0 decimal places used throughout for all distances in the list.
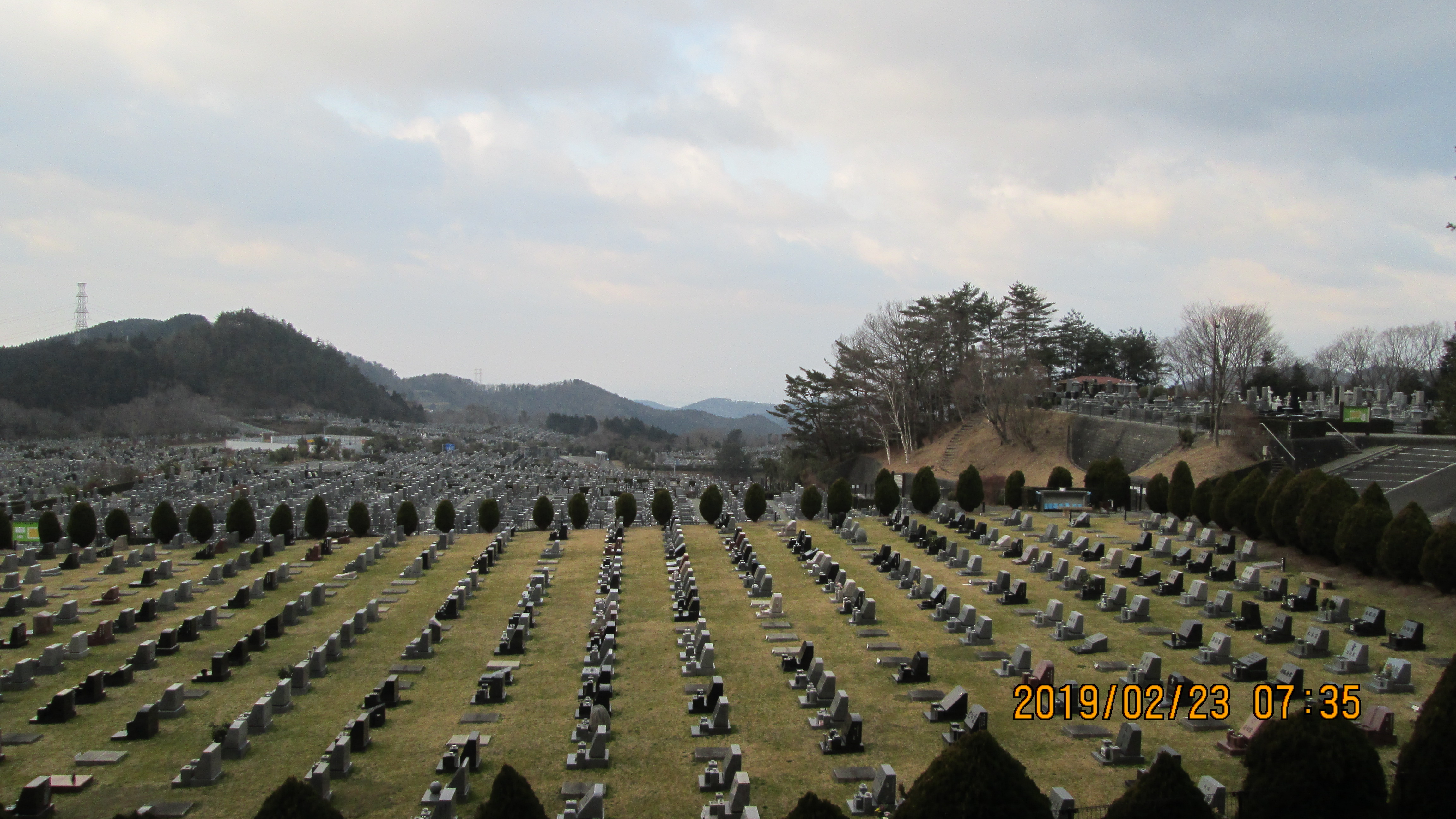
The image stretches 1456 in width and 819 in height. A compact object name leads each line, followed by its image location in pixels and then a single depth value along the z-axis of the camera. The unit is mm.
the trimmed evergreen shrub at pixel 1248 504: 23469
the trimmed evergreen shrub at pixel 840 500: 33875
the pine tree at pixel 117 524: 31547
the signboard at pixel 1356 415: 33938
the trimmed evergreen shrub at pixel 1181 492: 28250
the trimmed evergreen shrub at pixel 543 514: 34844
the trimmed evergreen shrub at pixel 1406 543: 17531
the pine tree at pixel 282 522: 31359
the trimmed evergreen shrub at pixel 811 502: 34469
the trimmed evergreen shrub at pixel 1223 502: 24656
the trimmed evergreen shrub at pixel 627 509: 33781
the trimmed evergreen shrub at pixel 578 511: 34438
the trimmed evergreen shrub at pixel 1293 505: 21422
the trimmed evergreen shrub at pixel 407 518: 33781
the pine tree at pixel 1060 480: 35656
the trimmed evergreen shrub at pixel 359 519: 32625
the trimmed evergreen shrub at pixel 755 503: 34812
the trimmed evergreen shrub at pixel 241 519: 30016
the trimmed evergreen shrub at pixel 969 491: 33531
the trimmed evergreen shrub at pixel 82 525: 28984
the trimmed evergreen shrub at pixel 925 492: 33844
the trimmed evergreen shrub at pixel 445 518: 33781
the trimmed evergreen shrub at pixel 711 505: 34906
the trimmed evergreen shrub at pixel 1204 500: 26188
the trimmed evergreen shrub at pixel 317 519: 31547
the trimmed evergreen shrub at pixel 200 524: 30688
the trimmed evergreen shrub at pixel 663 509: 33688
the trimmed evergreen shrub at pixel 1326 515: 20078
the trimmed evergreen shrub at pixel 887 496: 34094
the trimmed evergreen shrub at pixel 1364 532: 18719
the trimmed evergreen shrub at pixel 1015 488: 34219
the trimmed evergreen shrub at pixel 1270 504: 22469
